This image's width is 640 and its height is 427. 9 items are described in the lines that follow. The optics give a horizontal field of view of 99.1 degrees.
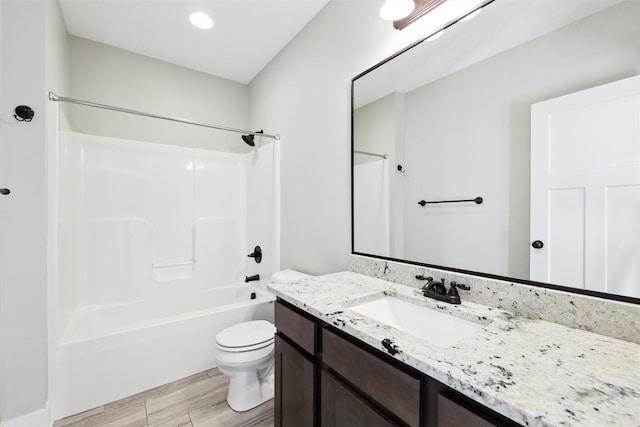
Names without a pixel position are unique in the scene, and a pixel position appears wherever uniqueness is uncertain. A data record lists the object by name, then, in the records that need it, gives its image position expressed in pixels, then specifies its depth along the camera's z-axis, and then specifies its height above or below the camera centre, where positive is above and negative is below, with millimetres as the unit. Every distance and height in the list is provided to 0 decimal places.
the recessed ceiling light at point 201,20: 1957 +1410
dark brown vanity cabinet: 615 -511
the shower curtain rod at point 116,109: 1596 +706
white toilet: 1641 -926
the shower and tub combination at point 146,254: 1698 -385
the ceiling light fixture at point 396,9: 1262 +951
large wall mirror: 775 +242
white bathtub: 1654 -933
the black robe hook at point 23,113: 1450 +520
